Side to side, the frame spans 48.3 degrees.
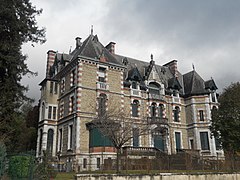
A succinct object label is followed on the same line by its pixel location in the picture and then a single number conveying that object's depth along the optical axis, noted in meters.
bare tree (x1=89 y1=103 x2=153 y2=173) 20.65
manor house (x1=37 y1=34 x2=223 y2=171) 26.69
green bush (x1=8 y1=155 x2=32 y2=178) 13.09
